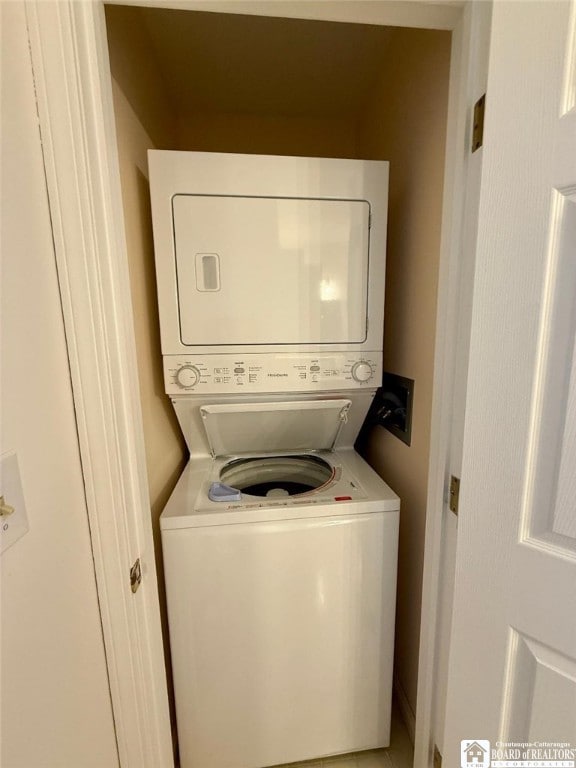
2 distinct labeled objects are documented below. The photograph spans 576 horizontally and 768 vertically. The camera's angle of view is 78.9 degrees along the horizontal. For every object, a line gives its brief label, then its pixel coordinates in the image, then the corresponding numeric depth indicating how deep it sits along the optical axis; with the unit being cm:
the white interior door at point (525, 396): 65
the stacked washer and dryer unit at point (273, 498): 114
